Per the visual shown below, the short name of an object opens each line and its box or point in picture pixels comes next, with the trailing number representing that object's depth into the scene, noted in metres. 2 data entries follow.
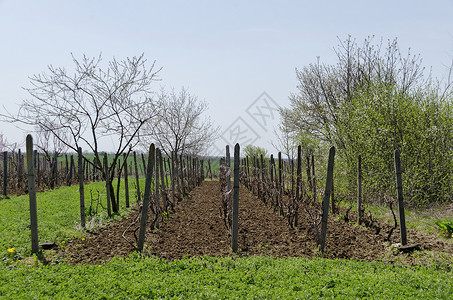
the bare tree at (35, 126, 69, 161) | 24.19
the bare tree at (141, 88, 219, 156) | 24.27
